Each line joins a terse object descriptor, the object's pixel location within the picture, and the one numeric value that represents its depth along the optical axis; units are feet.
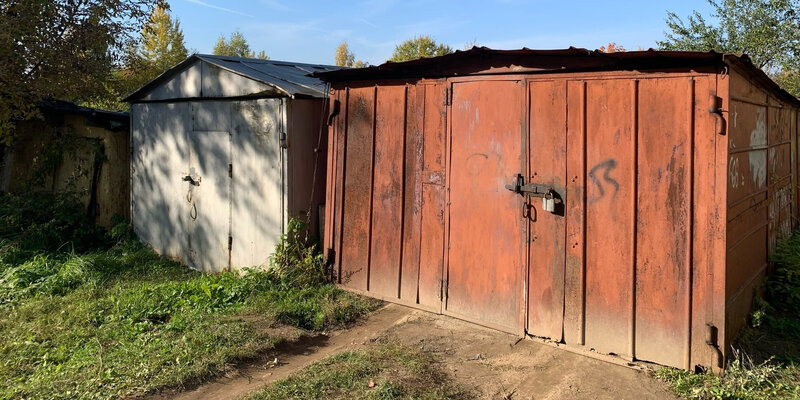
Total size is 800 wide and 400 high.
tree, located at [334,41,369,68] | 200.44
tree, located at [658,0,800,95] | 60.29
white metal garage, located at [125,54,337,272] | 23.43
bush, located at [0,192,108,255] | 29.37
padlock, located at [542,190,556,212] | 16.55
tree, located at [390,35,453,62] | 147.57
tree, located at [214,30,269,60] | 189.27
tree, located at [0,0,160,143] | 30.19
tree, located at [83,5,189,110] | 87.14
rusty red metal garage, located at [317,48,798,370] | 14.44
